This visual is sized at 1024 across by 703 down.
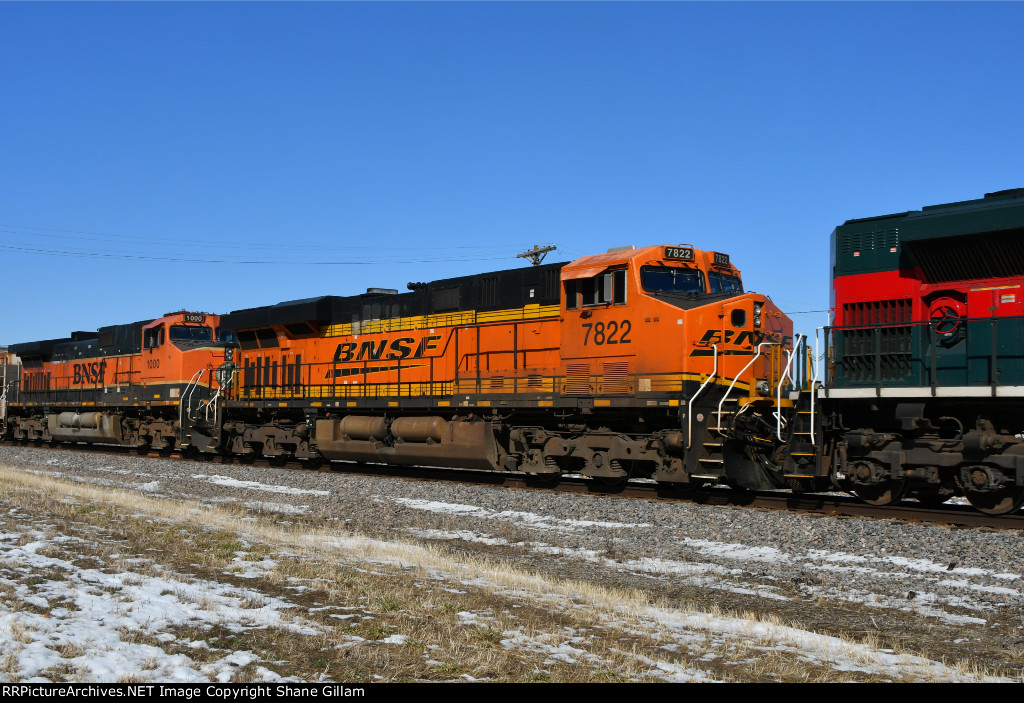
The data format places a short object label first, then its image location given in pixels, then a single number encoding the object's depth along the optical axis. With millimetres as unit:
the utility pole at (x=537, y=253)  37597
